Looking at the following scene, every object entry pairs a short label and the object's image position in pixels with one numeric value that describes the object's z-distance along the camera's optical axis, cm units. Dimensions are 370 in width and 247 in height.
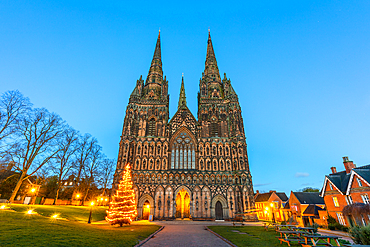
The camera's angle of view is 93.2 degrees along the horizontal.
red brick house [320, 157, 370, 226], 1983
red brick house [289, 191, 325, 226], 2812
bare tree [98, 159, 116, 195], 3756
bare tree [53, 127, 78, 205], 3133
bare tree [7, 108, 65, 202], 2072
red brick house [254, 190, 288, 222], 4294
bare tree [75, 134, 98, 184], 3410
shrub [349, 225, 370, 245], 834
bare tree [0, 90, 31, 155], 1932
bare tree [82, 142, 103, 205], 3465
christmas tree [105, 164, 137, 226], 1953
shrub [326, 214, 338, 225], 2332
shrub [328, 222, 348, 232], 2145
